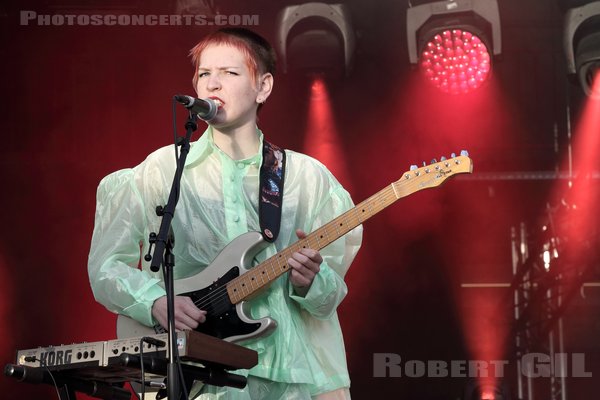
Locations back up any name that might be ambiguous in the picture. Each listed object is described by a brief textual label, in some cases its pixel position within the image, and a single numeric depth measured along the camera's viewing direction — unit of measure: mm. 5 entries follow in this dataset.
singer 6637
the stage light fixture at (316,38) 11414
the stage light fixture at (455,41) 11289
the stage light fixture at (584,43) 11094
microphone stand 5461
